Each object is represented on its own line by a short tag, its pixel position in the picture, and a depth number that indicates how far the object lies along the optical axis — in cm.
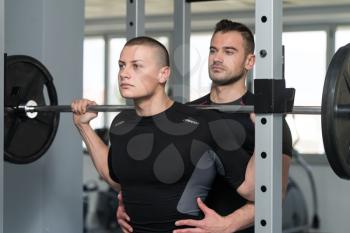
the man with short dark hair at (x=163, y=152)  322
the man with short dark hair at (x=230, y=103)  324
